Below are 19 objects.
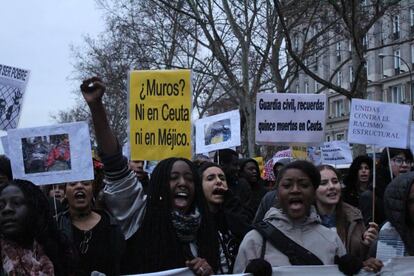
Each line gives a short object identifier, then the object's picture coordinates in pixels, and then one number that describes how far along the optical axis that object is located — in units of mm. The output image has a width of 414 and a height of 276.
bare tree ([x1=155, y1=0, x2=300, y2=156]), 21312
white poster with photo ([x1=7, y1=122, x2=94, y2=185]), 4766
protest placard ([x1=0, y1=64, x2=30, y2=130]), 6750
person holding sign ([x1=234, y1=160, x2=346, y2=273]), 3846
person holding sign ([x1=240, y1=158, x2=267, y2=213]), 8570
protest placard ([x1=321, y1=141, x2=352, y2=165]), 12844
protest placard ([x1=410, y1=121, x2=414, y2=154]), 8617
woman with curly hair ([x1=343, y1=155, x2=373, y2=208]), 7109
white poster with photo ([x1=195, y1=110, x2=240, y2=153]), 8906
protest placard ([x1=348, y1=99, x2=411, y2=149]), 7004
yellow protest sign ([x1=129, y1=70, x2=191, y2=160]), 5742
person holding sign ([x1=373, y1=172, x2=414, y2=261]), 3873
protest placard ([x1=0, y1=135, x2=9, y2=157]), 7386
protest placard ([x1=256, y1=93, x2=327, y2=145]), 7449
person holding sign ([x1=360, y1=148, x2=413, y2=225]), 6203
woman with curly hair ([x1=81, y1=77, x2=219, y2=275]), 3943
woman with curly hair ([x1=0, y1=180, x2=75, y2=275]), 3418
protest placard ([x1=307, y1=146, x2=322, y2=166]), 11242
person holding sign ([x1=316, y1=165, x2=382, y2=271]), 4953
